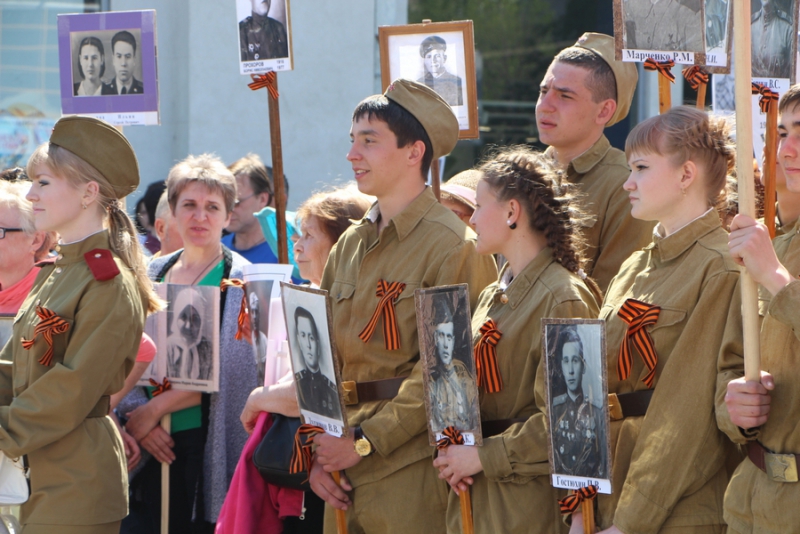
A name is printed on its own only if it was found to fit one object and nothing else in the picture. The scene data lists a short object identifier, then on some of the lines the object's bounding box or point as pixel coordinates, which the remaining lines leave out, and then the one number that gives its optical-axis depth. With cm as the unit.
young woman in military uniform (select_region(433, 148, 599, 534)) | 509
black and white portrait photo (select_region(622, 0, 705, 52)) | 607
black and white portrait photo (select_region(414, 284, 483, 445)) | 508
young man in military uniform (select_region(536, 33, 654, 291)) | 656
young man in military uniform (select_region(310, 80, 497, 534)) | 572
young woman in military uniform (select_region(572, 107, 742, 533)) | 456
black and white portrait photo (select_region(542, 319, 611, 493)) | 453
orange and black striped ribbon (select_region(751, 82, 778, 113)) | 498
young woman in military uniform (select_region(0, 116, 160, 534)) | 602
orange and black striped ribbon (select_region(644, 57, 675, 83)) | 599
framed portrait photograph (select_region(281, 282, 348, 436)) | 553
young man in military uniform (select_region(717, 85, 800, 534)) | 417
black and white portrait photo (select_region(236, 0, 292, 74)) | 806
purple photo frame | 885
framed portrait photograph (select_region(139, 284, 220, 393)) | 757
